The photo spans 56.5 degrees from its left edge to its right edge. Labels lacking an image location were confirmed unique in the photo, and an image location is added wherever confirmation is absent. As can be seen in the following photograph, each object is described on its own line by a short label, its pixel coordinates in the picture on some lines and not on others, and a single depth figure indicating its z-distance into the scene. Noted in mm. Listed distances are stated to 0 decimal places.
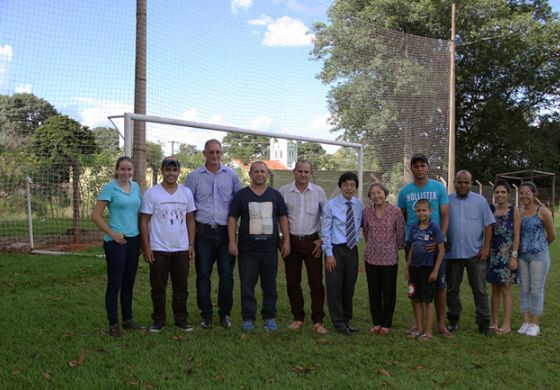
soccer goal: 7051
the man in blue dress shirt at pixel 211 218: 4766
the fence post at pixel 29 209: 9164
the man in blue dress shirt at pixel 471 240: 4785
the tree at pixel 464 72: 14968
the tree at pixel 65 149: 9523
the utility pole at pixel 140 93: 7859
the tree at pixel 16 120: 9398
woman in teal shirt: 4344
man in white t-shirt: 4496
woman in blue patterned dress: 4805
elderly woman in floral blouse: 4672
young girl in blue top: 4762
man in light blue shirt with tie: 4734
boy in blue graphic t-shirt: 4527
